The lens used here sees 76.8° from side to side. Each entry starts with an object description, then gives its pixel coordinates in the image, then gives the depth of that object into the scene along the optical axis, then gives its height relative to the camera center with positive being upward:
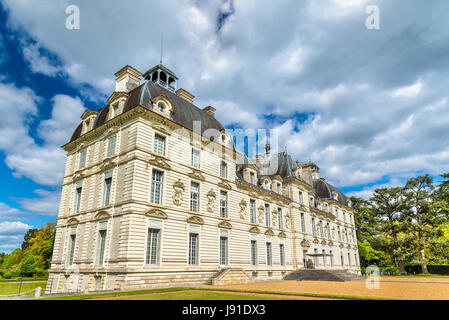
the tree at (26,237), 68.94 +3.89
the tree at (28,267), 37.88 -1.74
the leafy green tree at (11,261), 63.46 -1.71
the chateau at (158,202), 17.48 +3.62
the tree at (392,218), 44.50 +5.37
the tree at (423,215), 42.28 +5.26
